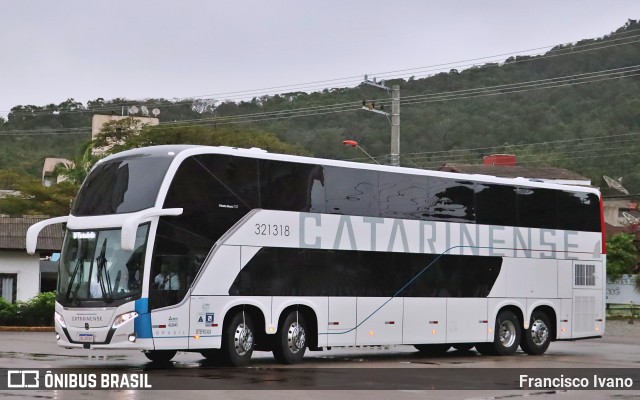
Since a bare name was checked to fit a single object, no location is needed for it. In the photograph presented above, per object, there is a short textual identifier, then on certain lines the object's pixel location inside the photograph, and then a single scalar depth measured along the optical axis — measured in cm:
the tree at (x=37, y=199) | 6925
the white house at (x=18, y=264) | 4472
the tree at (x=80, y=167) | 6700
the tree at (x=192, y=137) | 6359
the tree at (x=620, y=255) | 5922
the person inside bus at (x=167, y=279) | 2041
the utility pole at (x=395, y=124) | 3903
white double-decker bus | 2048
